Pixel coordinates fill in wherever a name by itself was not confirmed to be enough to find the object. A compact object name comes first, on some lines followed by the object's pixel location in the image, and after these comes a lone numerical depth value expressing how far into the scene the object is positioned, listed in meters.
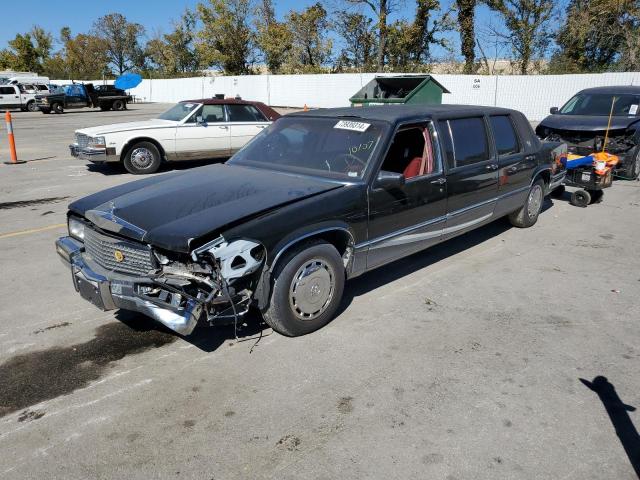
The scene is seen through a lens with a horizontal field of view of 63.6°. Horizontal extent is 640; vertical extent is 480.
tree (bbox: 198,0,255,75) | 50.03
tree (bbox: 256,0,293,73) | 44.03
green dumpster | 13.50
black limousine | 3.39
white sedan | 10.54
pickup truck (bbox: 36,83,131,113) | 32.06
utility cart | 7.96
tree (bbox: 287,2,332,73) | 41.78
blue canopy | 33.16
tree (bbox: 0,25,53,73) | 76.19
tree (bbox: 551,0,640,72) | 27.38
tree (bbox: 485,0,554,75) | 31.92
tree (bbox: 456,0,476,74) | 34.06
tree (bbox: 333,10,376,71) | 39.25
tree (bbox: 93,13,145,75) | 73.56
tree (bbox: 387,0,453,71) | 35.47
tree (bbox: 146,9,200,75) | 59.78
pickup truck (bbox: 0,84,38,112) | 32.53
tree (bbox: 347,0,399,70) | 36.44
